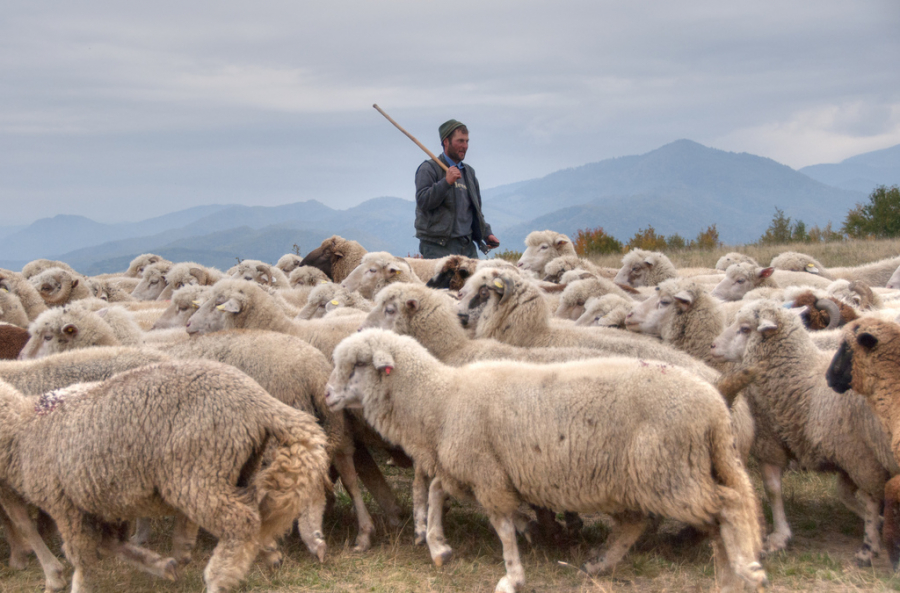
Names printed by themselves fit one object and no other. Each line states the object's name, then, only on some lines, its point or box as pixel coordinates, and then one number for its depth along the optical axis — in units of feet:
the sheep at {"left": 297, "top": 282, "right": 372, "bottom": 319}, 24.82
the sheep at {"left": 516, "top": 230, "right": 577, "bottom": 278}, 35.83
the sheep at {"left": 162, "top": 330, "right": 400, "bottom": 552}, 15.55
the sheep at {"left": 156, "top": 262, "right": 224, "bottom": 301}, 31.58
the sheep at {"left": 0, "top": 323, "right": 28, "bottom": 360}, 20.92
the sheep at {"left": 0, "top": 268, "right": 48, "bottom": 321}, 27.43
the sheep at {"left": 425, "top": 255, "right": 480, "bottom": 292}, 27.22
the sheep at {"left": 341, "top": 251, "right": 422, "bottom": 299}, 26.99
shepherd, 31.12
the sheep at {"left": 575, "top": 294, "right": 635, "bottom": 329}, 21.67
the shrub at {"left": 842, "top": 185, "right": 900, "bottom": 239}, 71.41
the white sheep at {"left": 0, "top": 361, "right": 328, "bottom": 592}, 11.76
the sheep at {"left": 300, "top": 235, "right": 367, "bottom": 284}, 33.81
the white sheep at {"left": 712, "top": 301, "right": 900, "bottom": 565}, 13.91
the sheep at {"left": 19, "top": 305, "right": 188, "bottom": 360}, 18.49
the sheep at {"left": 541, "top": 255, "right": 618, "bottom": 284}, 32.24
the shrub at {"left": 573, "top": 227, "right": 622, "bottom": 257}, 68.08
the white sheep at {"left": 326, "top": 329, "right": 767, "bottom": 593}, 11.84
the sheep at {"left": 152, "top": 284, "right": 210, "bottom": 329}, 23.26
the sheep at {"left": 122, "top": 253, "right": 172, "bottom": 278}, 40.66
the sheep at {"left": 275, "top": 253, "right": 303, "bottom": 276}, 41.19
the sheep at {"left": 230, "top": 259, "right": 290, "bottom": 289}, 31.91
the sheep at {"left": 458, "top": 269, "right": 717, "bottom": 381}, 17.53
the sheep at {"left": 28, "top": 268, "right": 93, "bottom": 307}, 29.50
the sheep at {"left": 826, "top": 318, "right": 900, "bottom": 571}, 12.90
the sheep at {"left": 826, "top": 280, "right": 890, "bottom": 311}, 23.35
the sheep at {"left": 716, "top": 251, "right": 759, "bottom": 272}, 34.81
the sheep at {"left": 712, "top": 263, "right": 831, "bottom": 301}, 25.88
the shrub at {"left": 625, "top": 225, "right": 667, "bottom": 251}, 69.31
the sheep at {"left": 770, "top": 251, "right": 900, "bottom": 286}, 34.27
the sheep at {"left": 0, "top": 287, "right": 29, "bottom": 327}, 25.95
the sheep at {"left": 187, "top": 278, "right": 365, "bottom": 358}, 19.11
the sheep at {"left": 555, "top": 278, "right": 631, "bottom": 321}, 24.44
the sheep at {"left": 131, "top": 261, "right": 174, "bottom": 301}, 34.78
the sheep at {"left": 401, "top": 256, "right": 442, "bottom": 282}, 31.63
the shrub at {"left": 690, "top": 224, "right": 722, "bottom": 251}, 68.82
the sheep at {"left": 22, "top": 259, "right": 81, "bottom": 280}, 34.47
